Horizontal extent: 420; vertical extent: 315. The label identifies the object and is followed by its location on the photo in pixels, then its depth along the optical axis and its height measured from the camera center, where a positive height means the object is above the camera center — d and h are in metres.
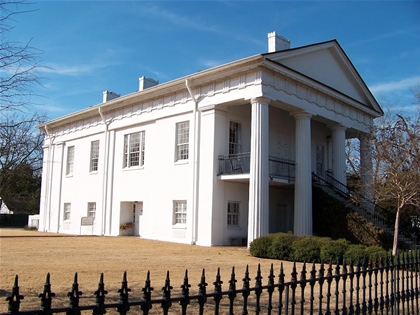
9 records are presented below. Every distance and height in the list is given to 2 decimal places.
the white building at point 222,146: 20.90 +3.60
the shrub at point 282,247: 16.08 -1.24
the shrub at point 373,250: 13.96 -1.11
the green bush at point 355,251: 14.07 -1.17
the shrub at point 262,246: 16.76 -1.28
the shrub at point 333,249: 14.66 -1.18
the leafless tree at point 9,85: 7.43 +2.16
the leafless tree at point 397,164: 17.11 +2.12
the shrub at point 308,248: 15.26 -1.21
